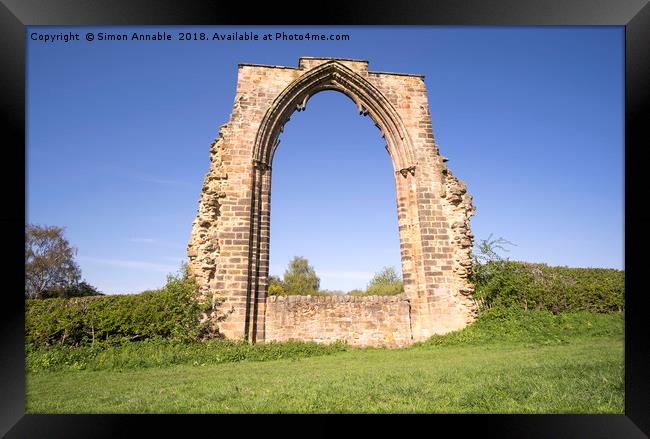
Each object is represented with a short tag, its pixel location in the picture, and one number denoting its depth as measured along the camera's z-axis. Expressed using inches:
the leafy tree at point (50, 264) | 834.2
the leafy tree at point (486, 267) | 457.7
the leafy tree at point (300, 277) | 1435.8
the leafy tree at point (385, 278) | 1461.0
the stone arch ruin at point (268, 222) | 417.4
